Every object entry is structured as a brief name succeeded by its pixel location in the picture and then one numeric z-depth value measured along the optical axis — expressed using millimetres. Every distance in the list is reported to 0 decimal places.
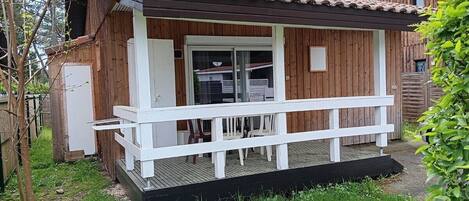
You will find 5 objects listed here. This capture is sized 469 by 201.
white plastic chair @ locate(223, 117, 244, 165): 5457
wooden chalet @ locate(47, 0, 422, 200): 4500
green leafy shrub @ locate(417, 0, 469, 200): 2045
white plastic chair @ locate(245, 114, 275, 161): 5780
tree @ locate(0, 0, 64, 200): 4043
